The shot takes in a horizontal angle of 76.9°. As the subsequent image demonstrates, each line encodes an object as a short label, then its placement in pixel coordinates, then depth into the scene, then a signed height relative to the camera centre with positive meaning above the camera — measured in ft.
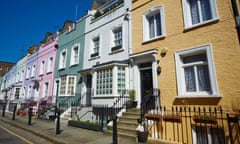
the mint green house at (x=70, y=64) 45.21 +9.48
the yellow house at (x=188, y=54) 20.29 +6.02
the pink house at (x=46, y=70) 55.98 +9.13
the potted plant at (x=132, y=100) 29.86 -1.70
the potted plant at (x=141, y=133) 19.65 -5.43
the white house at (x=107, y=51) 33.14 +10.52
